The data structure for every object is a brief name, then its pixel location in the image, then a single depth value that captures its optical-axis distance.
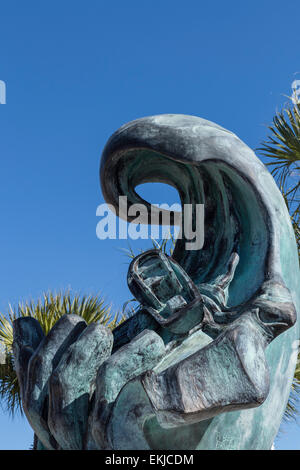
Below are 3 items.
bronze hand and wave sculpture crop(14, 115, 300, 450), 2.47
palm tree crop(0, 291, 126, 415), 9.02
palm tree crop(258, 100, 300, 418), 8.02
